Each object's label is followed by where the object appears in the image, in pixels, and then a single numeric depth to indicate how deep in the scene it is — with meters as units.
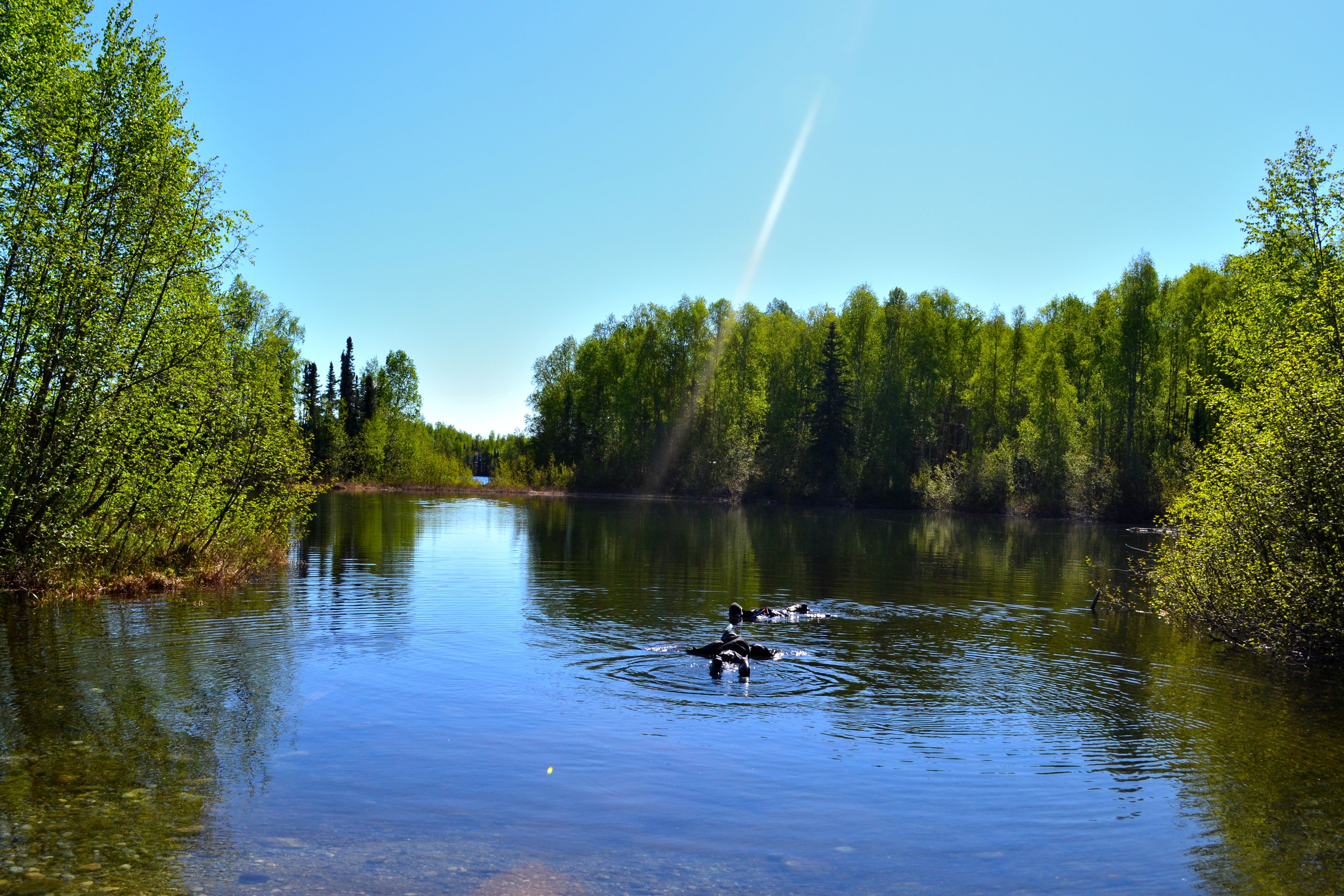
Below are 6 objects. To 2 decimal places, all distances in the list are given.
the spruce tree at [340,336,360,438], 119.19
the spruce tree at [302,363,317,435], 115.81
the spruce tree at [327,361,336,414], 123.62
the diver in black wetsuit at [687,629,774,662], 18.75
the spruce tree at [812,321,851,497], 99.31
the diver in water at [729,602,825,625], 23.70
